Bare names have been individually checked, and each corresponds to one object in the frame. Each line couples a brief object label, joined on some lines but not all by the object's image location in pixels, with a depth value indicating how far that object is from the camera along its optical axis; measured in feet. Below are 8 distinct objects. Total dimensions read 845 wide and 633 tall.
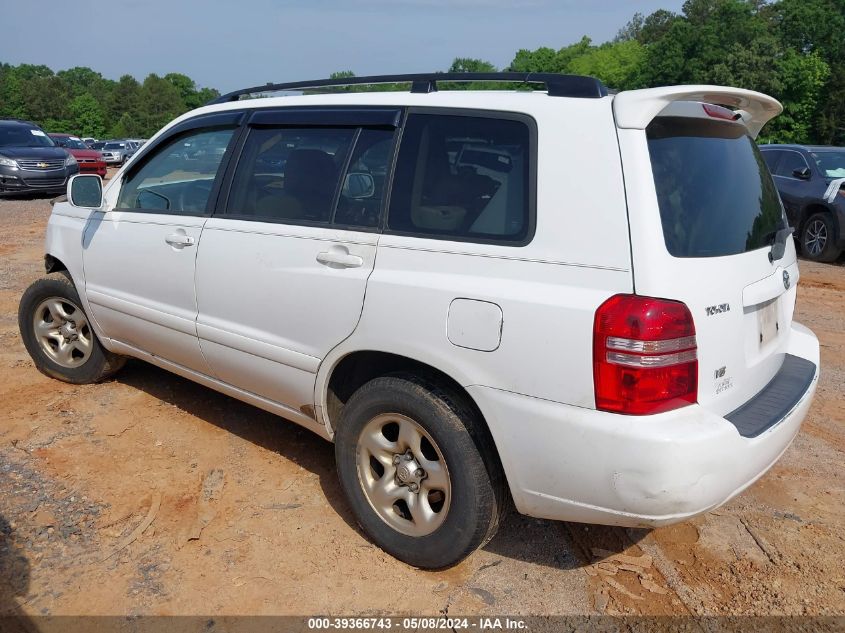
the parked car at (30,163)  52.47
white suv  8.05
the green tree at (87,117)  286.46
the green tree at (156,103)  295.89
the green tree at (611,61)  274.54
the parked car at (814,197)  32.99
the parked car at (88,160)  73.84
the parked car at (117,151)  119.24
